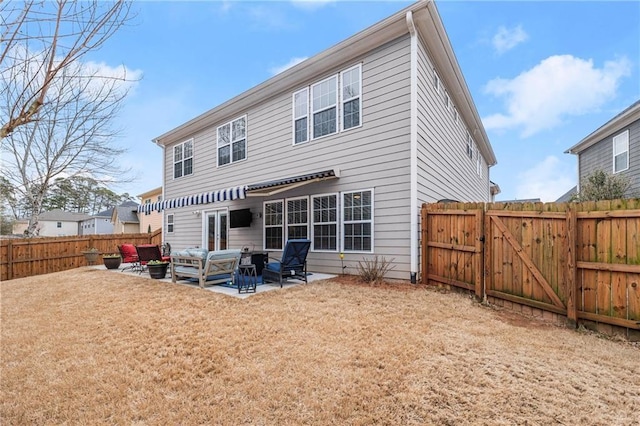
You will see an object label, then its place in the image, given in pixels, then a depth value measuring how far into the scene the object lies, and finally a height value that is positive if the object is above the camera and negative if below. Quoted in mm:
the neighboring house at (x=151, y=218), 30781 -243
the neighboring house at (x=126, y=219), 32938 -359
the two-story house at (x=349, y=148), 7914 +2139
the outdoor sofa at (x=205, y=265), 7684 -1283
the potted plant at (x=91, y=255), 13960 -1775
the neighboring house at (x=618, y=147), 12680 +3179
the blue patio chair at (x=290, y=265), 7579 -1258
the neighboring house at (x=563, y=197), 25367 +1570
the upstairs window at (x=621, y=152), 13383 +2792
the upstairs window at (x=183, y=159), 14931 +2780
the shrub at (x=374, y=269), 7750 -1382
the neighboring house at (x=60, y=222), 41434 -884
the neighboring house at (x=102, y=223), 40406 -959
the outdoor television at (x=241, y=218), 11844 -114
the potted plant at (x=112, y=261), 11992 -1748
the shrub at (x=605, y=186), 12516 +1188
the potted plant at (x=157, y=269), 9180 -1574
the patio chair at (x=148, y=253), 10062 -1222
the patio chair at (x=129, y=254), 11492 -1442
